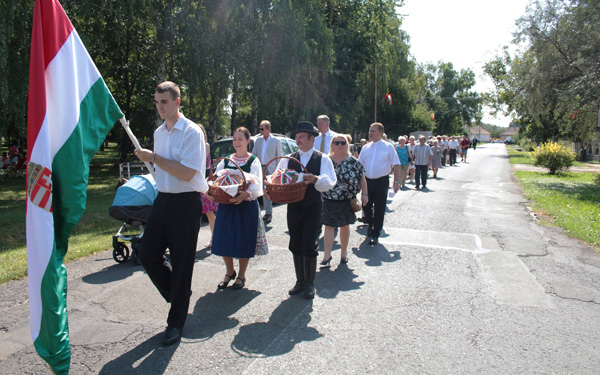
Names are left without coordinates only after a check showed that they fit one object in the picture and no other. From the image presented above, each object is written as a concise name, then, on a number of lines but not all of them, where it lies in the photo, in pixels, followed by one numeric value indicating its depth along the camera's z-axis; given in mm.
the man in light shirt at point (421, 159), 16172
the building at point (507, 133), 191738
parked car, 11492
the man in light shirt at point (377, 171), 7969
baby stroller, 6141
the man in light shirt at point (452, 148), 29672
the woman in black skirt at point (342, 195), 6684
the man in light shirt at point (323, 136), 8641
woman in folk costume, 5348
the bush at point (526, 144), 60388
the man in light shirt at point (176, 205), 3990
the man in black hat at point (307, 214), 5289
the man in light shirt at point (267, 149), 9659
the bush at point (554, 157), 22822
